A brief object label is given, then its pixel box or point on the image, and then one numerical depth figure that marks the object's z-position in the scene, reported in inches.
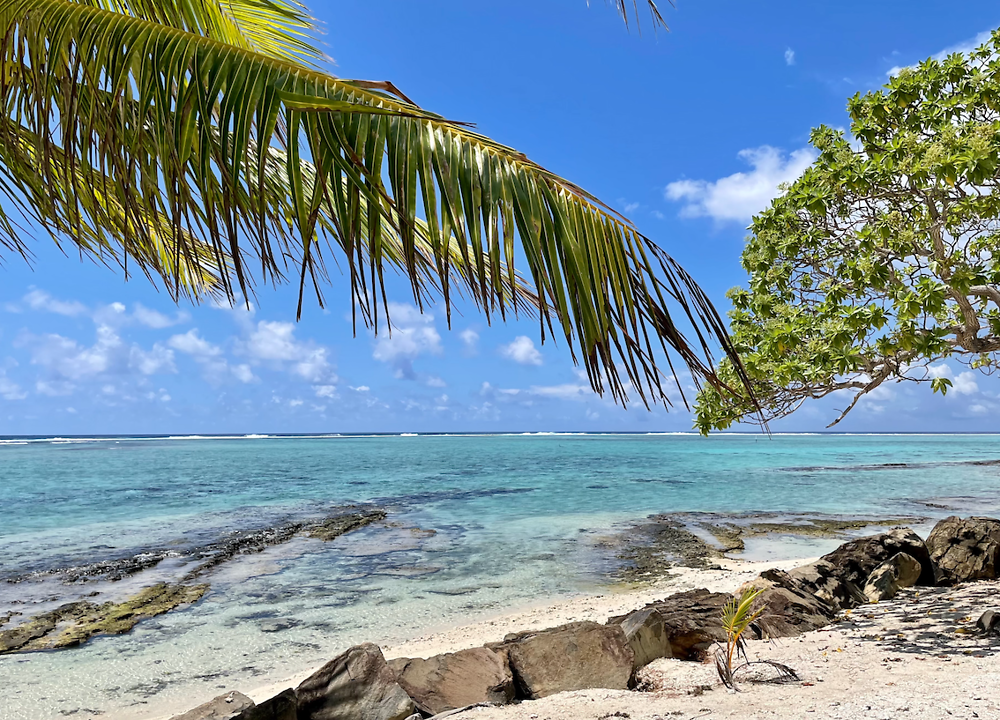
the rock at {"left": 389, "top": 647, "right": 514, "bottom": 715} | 166.6
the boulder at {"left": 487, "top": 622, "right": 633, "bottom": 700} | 169.0
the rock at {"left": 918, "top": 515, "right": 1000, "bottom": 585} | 279.0
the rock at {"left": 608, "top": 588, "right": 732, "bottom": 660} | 197.6
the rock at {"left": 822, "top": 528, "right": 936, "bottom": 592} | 266.8
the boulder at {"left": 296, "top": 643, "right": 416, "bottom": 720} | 162.9
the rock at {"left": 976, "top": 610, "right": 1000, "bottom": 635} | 189.0
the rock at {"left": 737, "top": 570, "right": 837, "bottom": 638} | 206.5
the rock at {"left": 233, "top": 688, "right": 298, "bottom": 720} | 157.3
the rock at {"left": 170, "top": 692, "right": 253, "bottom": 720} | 163.2
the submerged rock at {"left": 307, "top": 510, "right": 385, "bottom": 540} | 561.6
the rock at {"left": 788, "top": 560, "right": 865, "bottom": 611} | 242.8
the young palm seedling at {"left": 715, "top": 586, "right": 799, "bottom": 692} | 154.8
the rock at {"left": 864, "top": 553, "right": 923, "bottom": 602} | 256.1
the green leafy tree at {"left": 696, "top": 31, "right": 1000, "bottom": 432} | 212.7
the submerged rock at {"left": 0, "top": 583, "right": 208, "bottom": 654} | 280.1
